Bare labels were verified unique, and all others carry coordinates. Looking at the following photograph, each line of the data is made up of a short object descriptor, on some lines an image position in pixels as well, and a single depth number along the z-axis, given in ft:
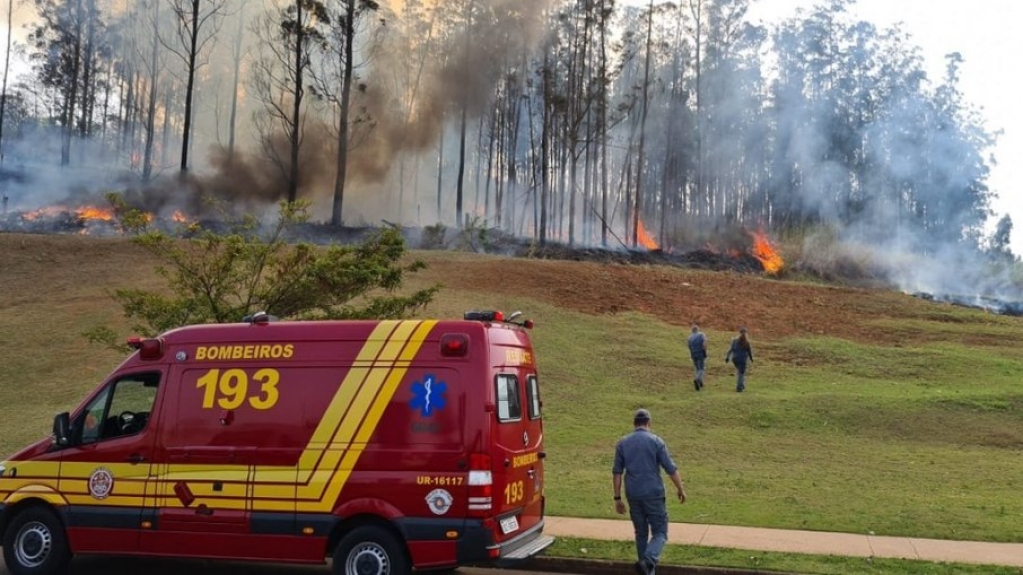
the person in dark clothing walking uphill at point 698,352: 71.58
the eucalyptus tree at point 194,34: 144.56
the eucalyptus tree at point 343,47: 143.33
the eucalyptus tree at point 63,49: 194.70
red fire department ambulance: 24.49
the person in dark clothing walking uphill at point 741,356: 70.28
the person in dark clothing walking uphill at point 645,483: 26.63
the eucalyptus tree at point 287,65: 142.92
